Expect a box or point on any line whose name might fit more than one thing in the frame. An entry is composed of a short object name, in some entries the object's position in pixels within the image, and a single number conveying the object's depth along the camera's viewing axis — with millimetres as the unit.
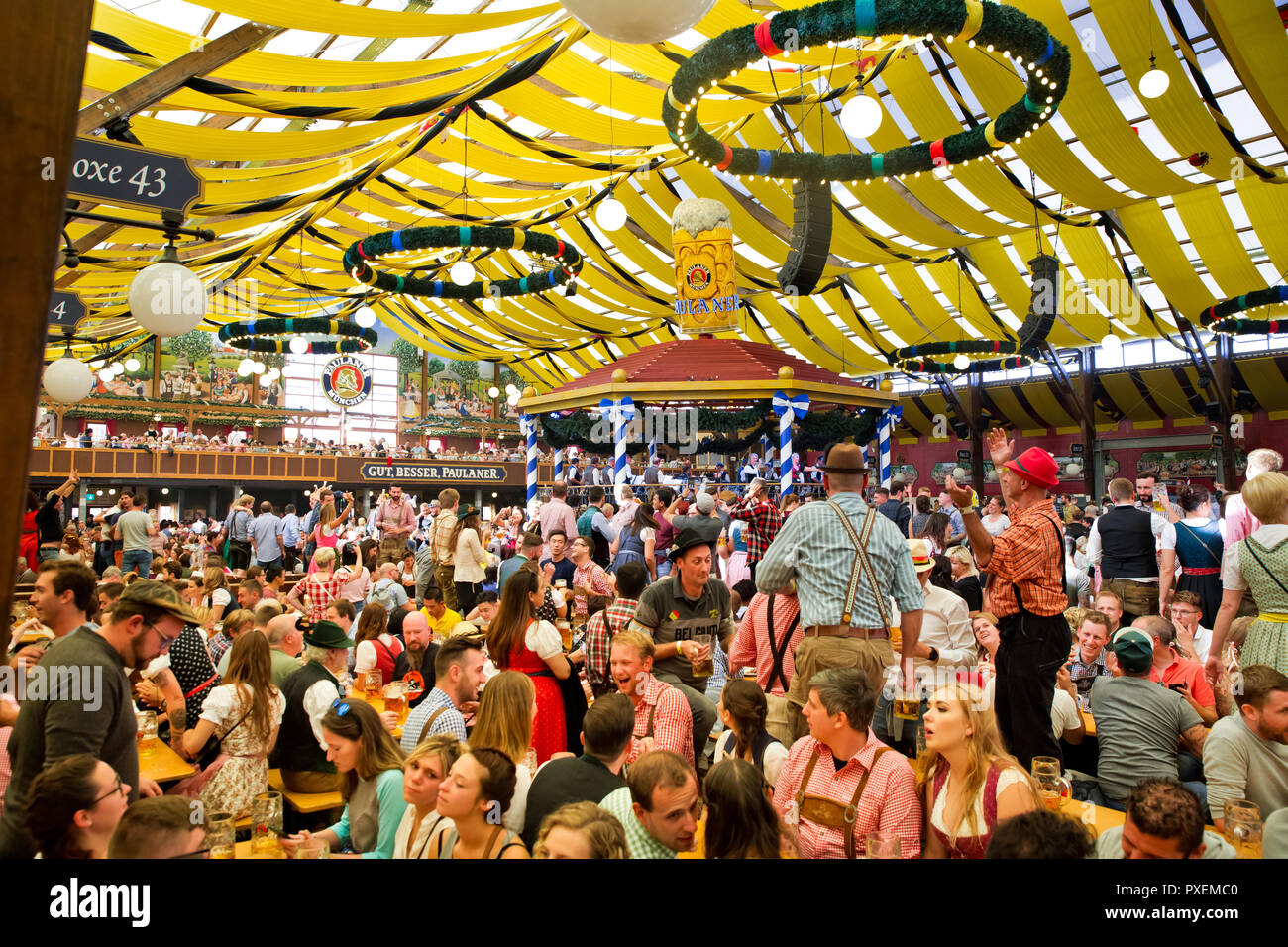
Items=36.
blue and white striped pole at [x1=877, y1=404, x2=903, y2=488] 13891
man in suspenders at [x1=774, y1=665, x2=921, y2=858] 2051
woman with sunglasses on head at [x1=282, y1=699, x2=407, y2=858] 2434
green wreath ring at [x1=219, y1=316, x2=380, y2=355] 12914
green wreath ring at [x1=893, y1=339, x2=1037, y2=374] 13430
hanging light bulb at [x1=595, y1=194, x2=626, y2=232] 8651
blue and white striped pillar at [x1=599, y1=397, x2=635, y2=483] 12433
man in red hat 2934
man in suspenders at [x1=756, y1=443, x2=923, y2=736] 2756
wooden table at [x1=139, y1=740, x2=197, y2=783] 2836
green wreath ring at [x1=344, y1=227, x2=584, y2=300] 8750
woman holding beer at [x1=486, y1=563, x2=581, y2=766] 3178
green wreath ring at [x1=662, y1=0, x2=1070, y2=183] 4594
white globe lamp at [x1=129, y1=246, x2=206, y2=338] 3939
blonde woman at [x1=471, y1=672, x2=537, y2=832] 2548
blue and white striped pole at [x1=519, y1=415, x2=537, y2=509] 14688
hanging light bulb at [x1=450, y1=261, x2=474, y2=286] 9141
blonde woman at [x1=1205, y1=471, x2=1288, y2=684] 3041
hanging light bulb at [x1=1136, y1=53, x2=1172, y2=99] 6530
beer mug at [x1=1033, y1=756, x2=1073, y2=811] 2303
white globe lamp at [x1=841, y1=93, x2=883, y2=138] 5277
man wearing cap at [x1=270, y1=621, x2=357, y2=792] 3025
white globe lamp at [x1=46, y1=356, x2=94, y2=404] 6109
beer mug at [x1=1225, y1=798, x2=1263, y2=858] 2082
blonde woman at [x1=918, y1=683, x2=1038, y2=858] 1942
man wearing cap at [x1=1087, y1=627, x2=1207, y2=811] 2680
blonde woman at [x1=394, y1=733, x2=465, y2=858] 2111
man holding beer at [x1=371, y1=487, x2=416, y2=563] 8992
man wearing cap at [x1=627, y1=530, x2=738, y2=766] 3297
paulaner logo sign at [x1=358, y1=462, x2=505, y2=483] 22109
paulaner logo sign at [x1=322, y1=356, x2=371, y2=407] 24609
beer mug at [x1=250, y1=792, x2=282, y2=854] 2170
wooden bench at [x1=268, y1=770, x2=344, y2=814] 2879
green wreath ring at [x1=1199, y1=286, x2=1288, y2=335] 10086
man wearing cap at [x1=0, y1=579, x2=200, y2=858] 1990
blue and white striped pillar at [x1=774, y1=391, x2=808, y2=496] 12227
